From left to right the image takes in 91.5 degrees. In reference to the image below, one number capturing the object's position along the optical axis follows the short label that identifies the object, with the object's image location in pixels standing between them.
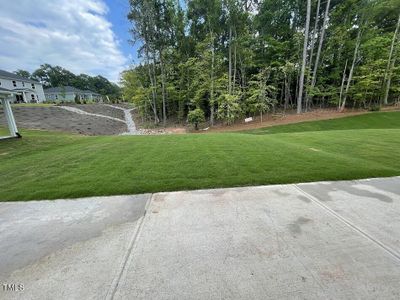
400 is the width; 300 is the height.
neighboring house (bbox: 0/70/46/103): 32.63
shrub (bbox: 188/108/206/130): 17.39
